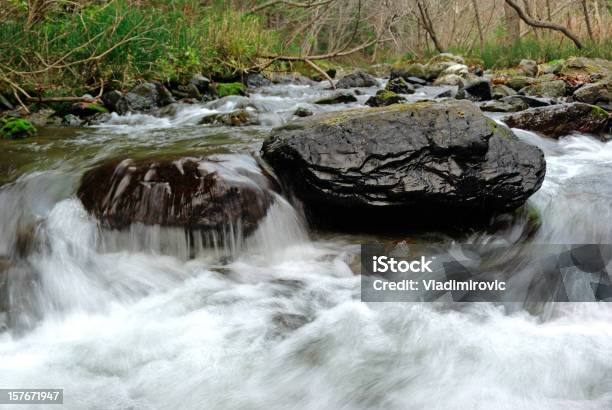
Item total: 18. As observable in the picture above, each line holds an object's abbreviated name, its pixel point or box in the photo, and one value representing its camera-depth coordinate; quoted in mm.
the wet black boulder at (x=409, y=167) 3357
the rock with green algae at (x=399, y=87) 10062
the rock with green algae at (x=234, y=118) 6352
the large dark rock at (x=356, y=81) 11250
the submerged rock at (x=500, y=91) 8406
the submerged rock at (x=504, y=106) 6949
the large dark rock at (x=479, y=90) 8156
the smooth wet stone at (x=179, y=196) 3350
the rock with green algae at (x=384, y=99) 7488
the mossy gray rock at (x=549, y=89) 8398
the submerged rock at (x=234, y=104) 7438
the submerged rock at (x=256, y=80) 10547
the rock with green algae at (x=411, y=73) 12469
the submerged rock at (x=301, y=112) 6945
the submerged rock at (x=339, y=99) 8078
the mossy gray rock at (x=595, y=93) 6943
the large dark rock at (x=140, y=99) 7309
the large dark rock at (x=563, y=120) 5551
